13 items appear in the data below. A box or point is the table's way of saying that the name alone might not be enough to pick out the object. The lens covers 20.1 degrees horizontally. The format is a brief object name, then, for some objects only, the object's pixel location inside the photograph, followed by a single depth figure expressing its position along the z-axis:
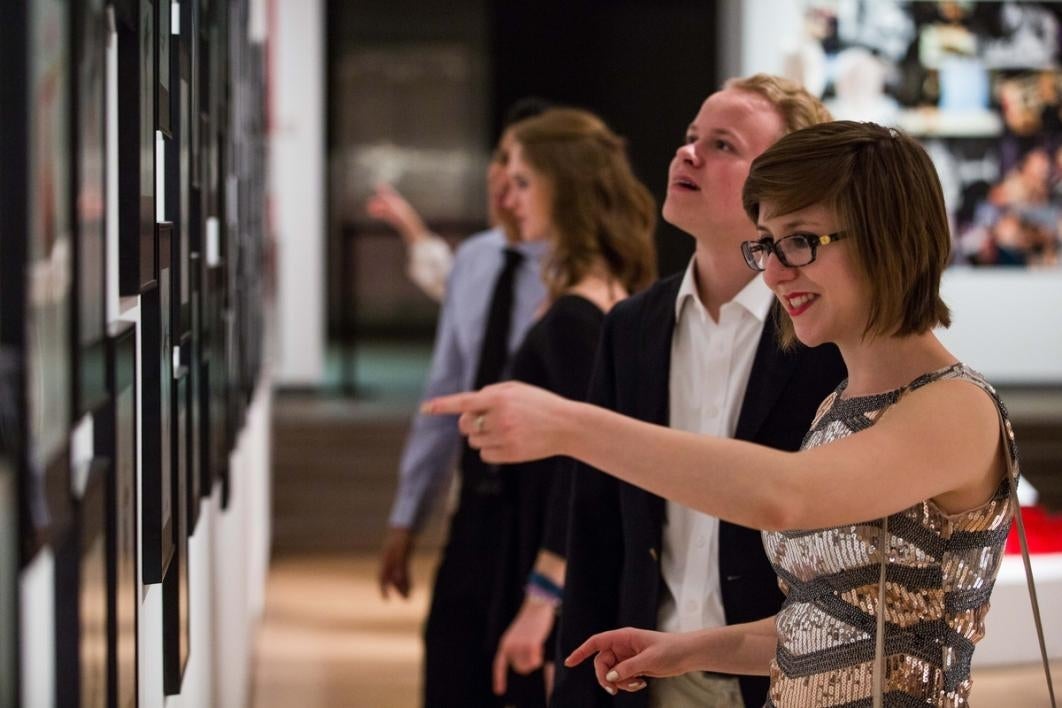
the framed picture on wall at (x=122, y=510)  3.05
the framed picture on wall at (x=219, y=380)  4.77
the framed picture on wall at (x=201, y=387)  4.20
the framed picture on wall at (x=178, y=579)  3.78
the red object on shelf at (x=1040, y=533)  7.05
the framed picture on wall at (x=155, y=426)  3.48
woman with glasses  3.18
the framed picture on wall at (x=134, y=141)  3.18
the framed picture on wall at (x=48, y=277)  2.58
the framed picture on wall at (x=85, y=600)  2.79
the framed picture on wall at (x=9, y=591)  2.53
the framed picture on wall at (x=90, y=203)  2.77
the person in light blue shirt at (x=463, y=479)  6.29
